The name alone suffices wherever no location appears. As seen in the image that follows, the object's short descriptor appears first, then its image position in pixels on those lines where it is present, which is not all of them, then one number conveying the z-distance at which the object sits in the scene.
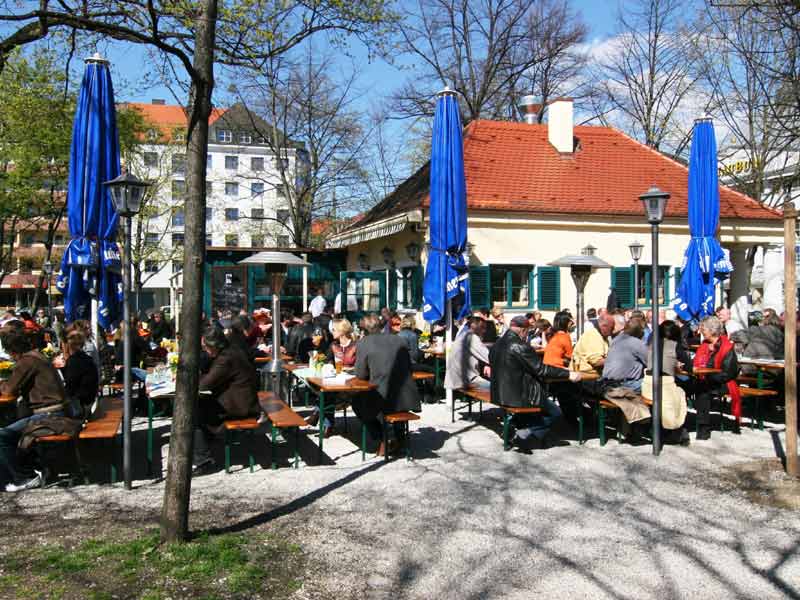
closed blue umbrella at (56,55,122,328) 9.11
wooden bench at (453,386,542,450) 8.01
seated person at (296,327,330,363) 12.15
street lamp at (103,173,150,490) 6.55
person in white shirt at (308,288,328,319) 17.58
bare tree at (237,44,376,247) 29.12
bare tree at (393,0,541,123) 29.39
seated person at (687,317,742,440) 8.88
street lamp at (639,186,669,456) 7.99
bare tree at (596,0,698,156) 28.52
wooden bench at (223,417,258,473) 7.16
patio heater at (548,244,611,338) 13.41
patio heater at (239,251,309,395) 9.81
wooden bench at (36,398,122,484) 6.59
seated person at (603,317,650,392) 8.73
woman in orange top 9.42
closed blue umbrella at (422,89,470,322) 10.87
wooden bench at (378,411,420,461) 7.71
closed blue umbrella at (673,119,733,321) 13.83
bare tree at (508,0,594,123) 29.98
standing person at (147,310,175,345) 17.53
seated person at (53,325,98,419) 7.55
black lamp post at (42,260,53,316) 29.02
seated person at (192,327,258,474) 7.29
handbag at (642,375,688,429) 8.23
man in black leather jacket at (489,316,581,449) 8.05
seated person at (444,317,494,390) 9.78
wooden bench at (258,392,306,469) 7.11
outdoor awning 16.59
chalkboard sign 21.30
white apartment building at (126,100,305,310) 33.06
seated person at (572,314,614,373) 9.36
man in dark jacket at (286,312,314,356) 12.31
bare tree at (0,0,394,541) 5.01
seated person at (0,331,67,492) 6.71
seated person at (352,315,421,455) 7.95
